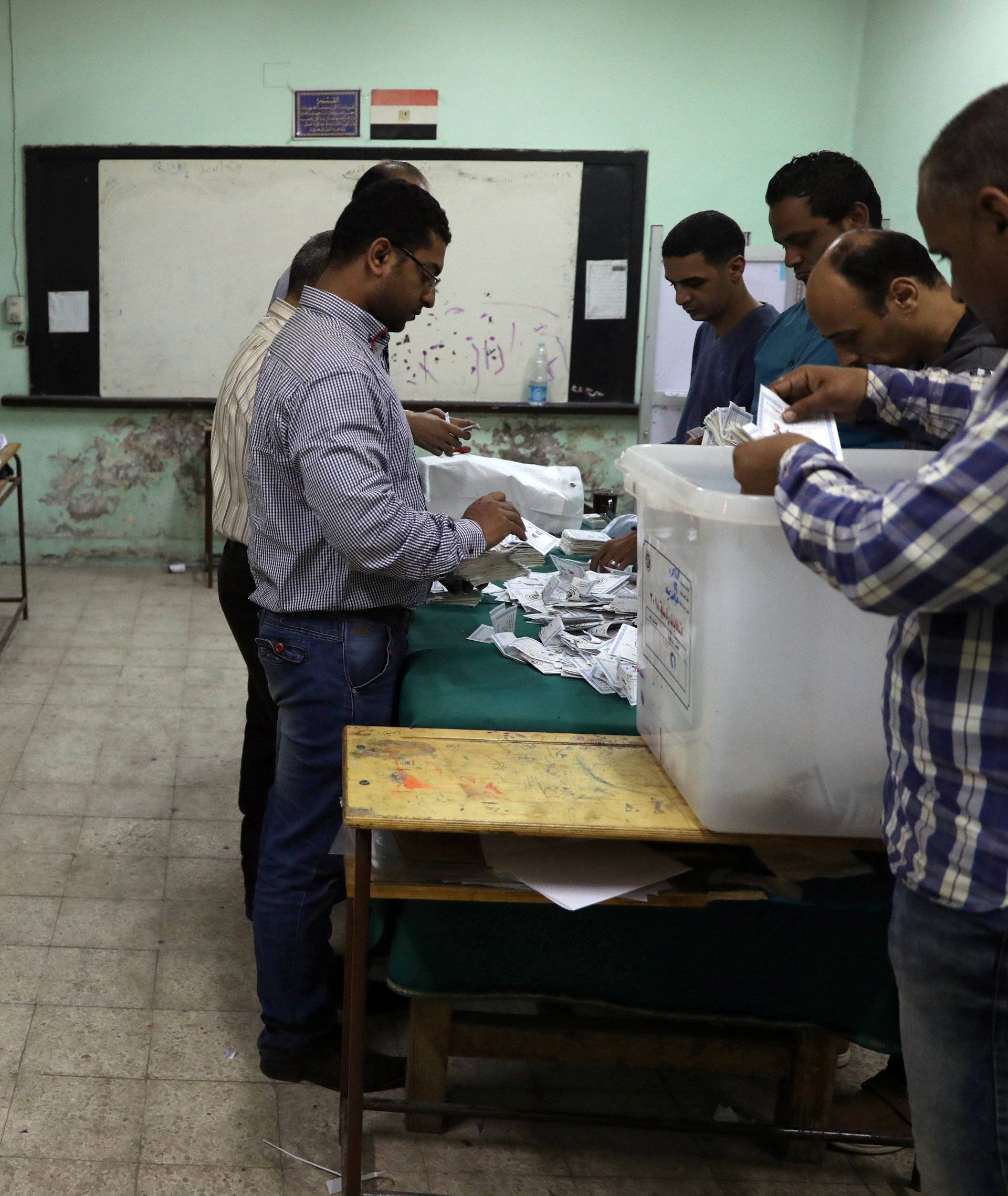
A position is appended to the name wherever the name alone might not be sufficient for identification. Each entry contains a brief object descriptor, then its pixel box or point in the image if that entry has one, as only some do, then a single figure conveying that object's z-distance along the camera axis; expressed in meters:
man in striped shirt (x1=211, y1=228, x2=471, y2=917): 2.23
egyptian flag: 5.43
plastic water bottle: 5.66
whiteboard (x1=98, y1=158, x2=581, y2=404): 5.45
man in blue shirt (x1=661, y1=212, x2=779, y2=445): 2.94
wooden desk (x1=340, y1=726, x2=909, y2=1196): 1.36
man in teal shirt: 2.43
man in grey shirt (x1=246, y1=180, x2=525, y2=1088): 1.72
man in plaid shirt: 0.90
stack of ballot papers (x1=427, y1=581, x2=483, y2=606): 2.47
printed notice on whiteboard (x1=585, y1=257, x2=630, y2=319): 5.58
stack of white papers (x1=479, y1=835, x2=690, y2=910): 1.44
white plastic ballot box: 1.27
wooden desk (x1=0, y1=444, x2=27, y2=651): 4.26
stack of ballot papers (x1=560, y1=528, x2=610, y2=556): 2.90
